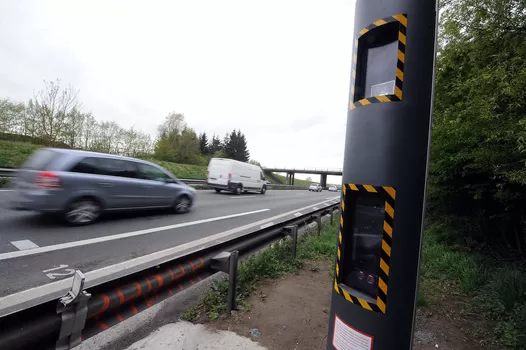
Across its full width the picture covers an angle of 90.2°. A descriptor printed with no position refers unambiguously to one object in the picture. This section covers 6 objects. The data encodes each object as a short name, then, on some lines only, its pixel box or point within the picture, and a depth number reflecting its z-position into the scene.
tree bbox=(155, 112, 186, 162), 41.29
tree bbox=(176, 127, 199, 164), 43.23
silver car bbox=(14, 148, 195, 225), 5.55
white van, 16.94
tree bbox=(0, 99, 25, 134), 21.02
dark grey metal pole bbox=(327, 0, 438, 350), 1.50
